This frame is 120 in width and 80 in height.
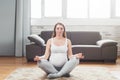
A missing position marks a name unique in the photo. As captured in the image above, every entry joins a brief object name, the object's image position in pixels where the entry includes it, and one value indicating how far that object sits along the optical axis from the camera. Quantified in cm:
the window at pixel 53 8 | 720
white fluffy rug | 410
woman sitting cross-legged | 404
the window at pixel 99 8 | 714
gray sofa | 604
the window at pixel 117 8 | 708
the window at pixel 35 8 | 715
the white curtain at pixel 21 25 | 680
